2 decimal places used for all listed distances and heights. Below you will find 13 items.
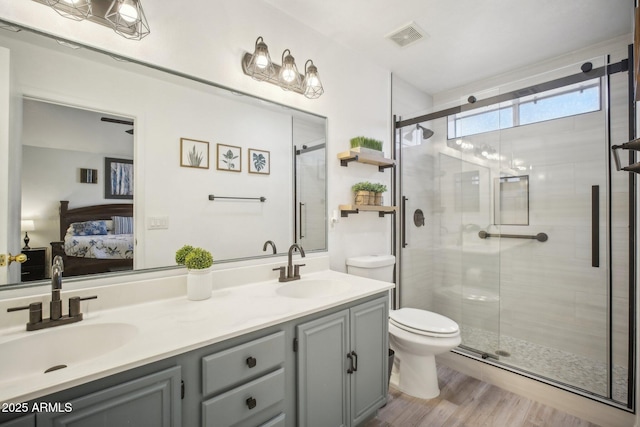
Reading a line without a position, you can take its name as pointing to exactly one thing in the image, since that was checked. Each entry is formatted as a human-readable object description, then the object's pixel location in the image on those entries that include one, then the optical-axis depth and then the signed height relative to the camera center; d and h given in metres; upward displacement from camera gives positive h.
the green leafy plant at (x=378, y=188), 2.40 +0.21
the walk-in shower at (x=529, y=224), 2.14 -0.11
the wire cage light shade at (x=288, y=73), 1.83 +0.93
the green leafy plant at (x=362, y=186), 2.35 +0.23
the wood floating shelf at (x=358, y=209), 2.24 +0.03
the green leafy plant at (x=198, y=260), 1.35 -0.23
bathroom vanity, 0.77 -0.53
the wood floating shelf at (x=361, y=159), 2.21 +0.45
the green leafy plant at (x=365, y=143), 2.29 +0.59
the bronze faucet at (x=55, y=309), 1.03 -0.36
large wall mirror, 1.13 +0.29
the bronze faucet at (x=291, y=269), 1.79 -0.37
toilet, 1.90 -0.89
